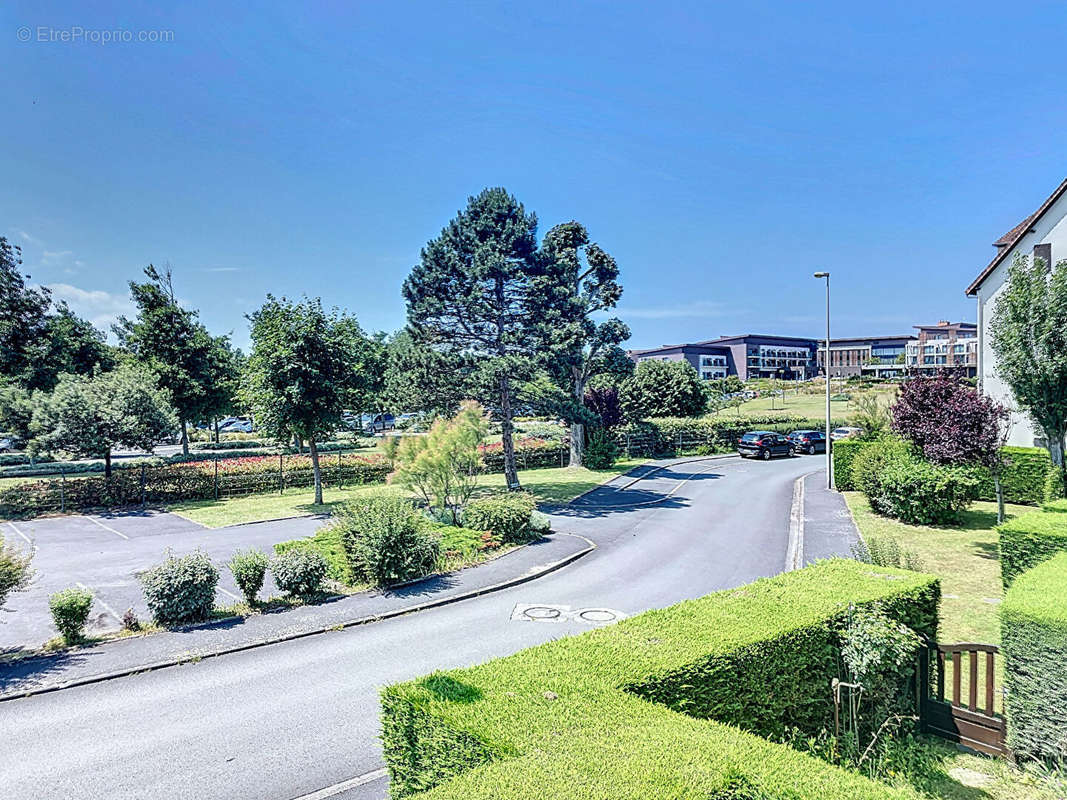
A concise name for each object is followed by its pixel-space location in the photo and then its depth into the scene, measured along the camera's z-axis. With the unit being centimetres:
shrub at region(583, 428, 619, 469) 3347
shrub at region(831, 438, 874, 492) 2481
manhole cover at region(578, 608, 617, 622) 1125
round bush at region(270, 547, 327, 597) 1191
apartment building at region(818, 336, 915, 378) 10619
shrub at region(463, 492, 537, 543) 1695
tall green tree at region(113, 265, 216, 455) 3412
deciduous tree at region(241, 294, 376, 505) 2250
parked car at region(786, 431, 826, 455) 4056
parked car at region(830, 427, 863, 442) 4391
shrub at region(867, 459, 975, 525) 1734
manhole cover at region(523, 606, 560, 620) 1140
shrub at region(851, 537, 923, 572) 1003
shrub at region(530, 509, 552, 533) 1769
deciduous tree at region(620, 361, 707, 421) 4441
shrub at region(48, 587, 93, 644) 980
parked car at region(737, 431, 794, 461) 3791
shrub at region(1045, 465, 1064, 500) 1499
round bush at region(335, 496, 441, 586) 1297
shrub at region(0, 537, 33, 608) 984
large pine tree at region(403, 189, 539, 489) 2491
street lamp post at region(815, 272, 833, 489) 2569
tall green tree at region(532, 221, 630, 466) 2584
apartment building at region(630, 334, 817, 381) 10044
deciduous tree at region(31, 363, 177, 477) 2295
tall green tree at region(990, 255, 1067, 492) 1391
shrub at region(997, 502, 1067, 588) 943
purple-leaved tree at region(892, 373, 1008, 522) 1559
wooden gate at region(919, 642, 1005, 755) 646
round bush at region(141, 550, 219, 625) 1064
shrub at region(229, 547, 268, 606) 1160
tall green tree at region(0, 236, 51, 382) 3256
